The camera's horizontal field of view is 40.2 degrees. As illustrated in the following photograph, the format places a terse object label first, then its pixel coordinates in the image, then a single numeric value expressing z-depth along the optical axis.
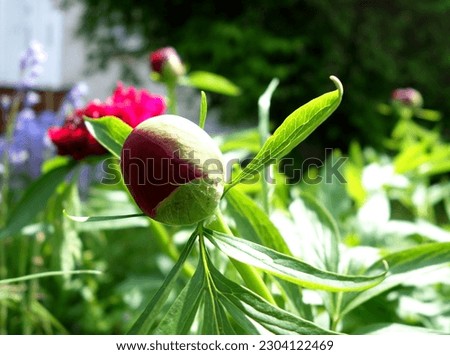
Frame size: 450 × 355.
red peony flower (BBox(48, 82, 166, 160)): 0.64
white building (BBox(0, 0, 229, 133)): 5.23
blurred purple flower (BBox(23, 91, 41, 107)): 1.21
